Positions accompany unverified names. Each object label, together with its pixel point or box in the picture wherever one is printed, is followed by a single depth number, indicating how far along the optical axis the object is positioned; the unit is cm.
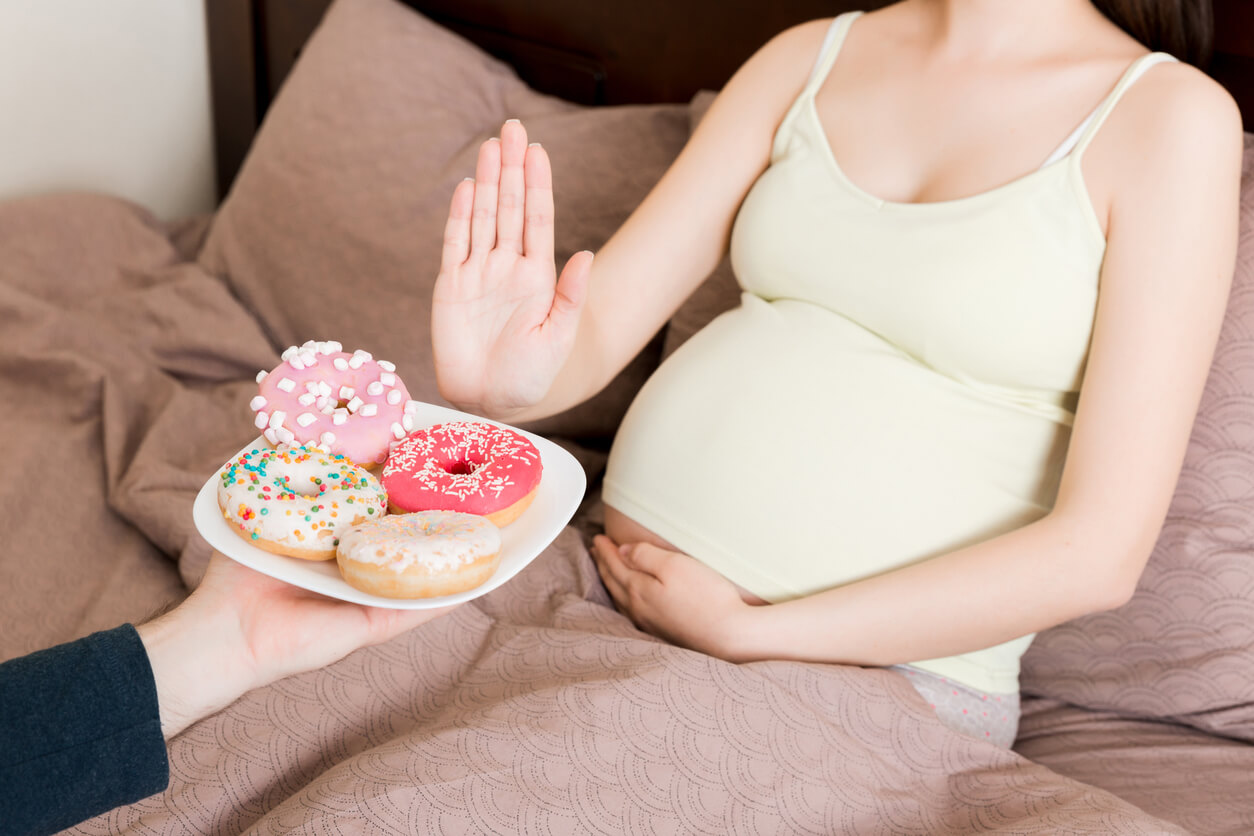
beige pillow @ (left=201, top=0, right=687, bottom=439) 153
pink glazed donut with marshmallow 92
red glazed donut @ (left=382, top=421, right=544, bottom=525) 86
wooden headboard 152
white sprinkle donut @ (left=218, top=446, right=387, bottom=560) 80
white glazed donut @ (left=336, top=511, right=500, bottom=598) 76
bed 82
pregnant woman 97
